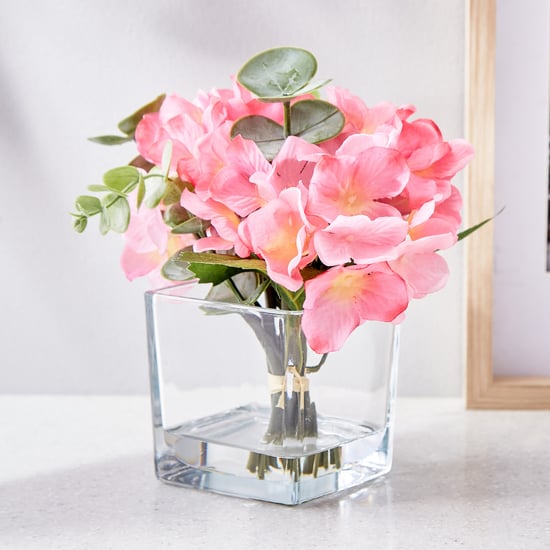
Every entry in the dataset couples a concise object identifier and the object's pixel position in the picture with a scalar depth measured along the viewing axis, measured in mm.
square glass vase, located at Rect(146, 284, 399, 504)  627
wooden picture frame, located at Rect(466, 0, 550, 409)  840
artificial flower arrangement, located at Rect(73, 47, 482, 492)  560
